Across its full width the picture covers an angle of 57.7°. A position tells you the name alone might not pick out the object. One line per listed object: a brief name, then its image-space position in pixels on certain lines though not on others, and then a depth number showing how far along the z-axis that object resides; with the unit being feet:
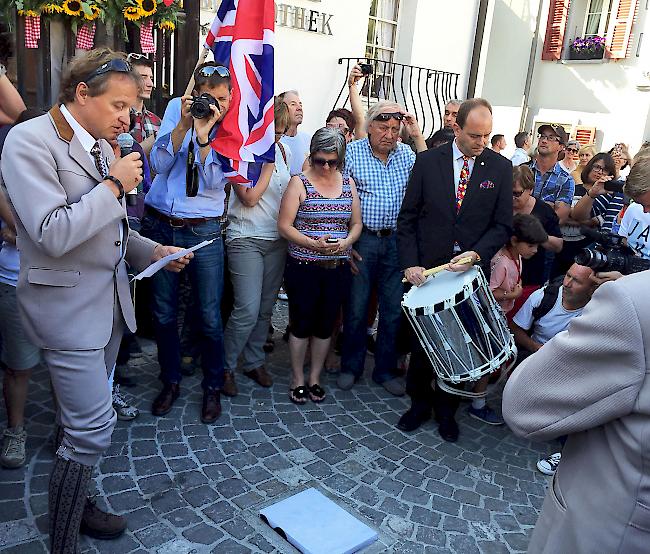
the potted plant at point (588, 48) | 45.72
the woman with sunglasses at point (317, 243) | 13.15
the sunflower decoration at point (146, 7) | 16.50
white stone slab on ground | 9.32
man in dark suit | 12.42
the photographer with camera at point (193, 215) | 11.26
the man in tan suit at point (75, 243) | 6.94
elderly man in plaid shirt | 14.01
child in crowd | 13.70
